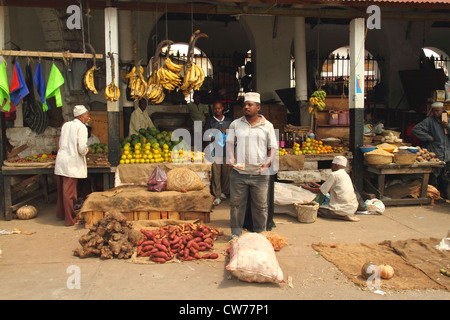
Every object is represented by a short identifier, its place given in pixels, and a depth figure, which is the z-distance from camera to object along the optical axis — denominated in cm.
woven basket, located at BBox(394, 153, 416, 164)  773
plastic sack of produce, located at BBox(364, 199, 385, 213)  733
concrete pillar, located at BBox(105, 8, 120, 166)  720
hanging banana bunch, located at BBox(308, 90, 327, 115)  888
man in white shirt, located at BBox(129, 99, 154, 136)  911
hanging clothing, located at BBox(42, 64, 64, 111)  666
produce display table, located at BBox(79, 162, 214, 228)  642
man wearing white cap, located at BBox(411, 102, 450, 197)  838
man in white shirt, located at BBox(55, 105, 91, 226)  661
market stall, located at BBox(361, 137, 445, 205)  775
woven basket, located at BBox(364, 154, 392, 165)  770
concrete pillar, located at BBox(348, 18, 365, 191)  815
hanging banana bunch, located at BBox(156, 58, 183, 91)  707
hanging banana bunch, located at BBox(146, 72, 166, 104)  734
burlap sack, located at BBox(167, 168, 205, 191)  665
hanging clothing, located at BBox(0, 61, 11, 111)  645
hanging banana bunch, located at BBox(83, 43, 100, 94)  691
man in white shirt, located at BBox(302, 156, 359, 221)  671
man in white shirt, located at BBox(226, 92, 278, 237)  542
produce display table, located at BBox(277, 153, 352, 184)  809
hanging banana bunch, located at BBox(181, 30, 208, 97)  686
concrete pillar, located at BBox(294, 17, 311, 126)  998
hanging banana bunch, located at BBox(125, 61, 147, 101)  736
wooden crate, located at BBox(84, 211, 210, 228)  645
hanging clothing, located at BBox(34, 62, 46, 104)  673
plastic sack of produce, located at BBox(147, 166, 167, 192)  666
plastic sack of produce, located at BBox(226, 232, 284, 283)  420
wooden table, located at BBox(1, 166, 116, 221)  693
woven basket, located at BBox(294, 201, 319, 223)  663
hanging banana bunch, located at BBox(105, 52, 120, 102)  706
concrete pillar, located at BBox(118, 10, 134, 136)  942
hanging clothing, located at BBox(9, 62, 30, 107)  657
